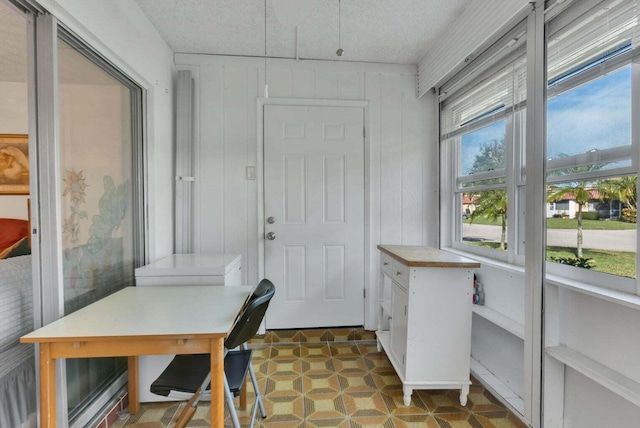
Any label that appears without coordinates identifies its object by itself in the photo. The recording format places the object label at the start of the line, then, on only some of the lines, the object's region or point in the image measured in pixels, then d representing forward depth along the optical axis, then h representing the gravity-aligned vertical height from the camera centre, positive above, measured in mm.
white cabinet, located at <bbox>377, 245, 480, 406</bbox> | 1797 -727
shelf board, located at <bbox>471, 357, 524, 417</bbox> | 1801 -1183
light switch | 2721 +328
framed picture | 1306 +190
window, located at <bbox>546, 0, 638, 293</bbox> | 1300 +301
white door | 2746 -66
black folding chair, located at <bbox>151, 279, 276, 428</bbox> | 1288 -796
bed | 1217 -507
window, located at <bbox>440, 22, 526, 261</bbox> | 1967 +460
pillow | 1362 -105
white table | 1123 -498
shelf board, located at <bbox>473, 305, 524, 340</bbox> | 1746 -716
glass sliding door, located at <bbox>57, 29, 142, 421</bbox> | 1520 +108
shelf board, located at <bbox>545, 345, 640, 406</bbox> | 1176 -721
